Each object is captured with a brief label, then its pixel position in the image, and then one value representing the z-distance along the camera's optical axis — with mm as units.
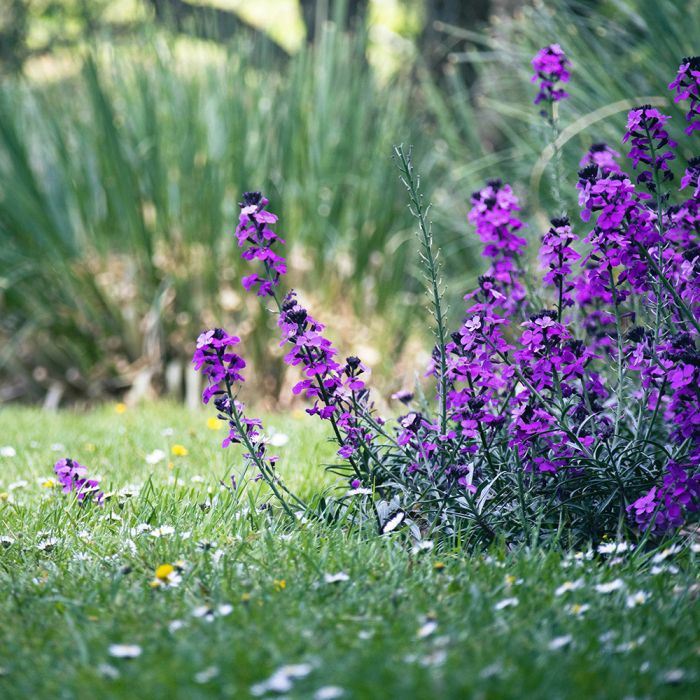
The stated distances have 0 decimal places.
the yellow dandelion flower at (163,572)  4473
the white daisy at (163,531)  5125
